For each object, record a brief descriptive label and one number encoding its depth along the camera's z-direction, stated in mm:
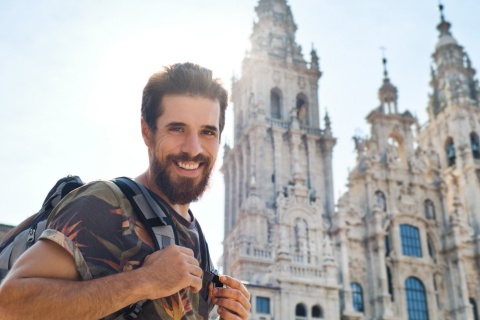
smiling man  2021
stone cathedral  29391
